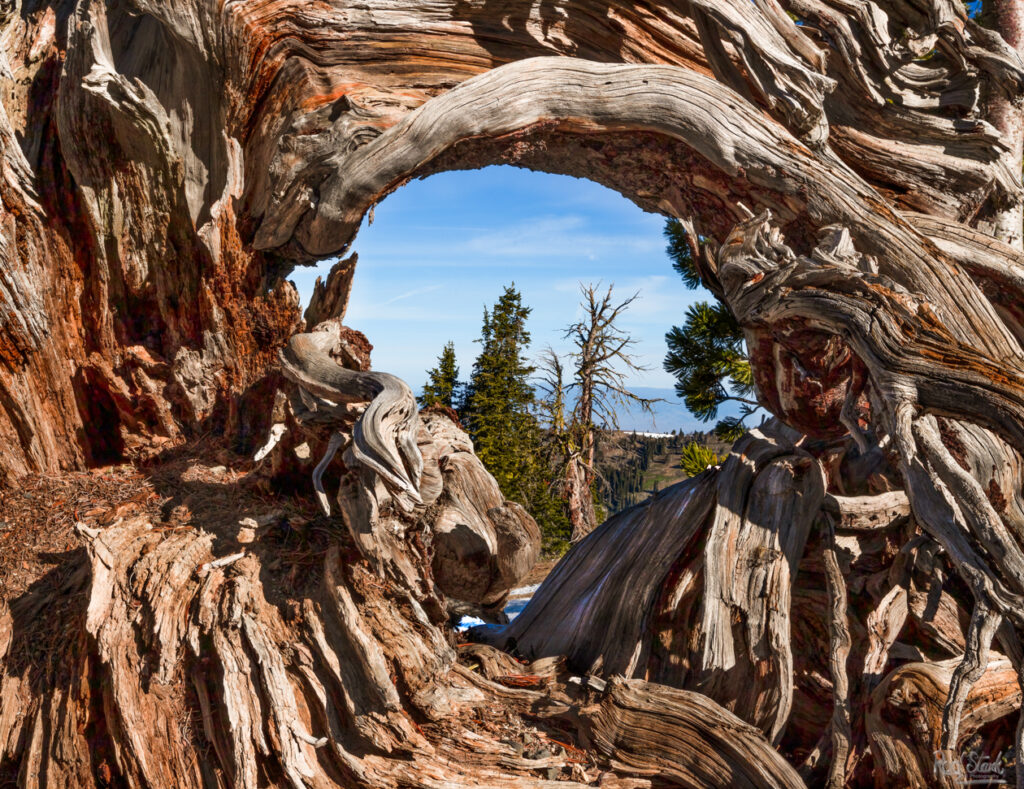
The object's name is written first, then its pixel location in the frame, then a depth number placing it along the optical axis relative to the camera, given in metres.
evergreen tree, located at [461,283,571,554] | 22.48
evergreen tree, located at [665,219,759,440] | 10.96
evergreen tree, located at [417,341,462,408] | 26.86
